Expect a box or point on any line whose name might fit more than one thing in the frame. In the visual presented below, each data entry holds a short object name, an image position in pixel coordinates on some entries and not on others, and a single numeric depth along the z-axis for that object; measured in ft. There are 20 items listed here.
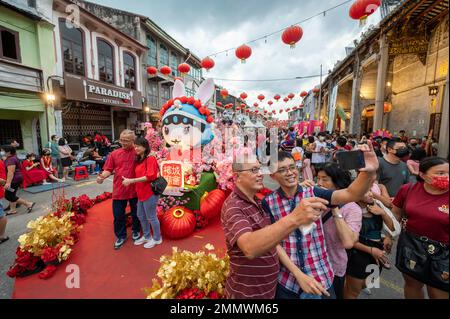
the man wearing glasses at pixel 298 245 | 4.64
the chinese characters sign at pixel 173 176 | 12.09
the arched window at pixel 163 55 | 58.44
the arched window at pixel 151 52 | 53.83
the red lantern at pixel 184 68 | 28.71
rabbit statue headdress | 13.12
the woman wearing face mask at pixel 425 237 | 4.80
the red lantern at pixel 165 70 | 35.99
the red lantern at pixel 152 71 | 38.56
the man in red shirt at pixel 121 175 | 10.38
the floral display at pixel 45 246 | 8.41
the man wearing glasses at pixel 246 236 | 4.01
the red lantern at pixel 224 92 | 54.54
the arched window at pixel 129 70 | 46.85
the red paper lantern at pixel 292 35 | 17.60
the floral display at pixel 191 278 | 6.03
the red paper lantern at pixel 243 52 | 21.86
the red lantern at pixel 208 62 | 26.17
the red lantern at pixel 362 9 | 13.35
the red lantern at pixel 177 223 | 11.02
